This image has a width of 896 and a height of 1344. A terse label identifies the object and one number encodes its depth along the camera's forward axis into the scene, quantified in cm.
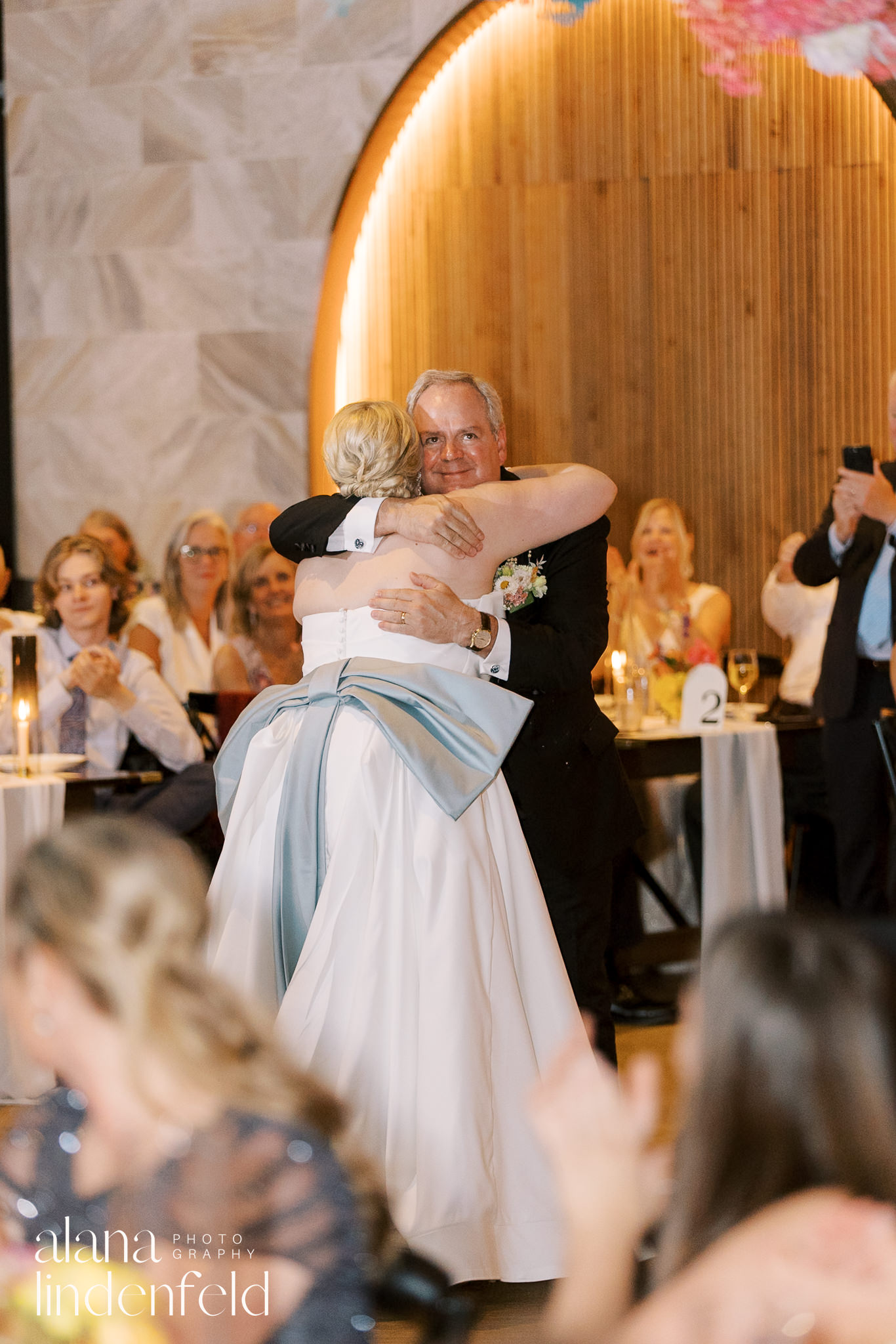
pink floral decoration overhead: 620
